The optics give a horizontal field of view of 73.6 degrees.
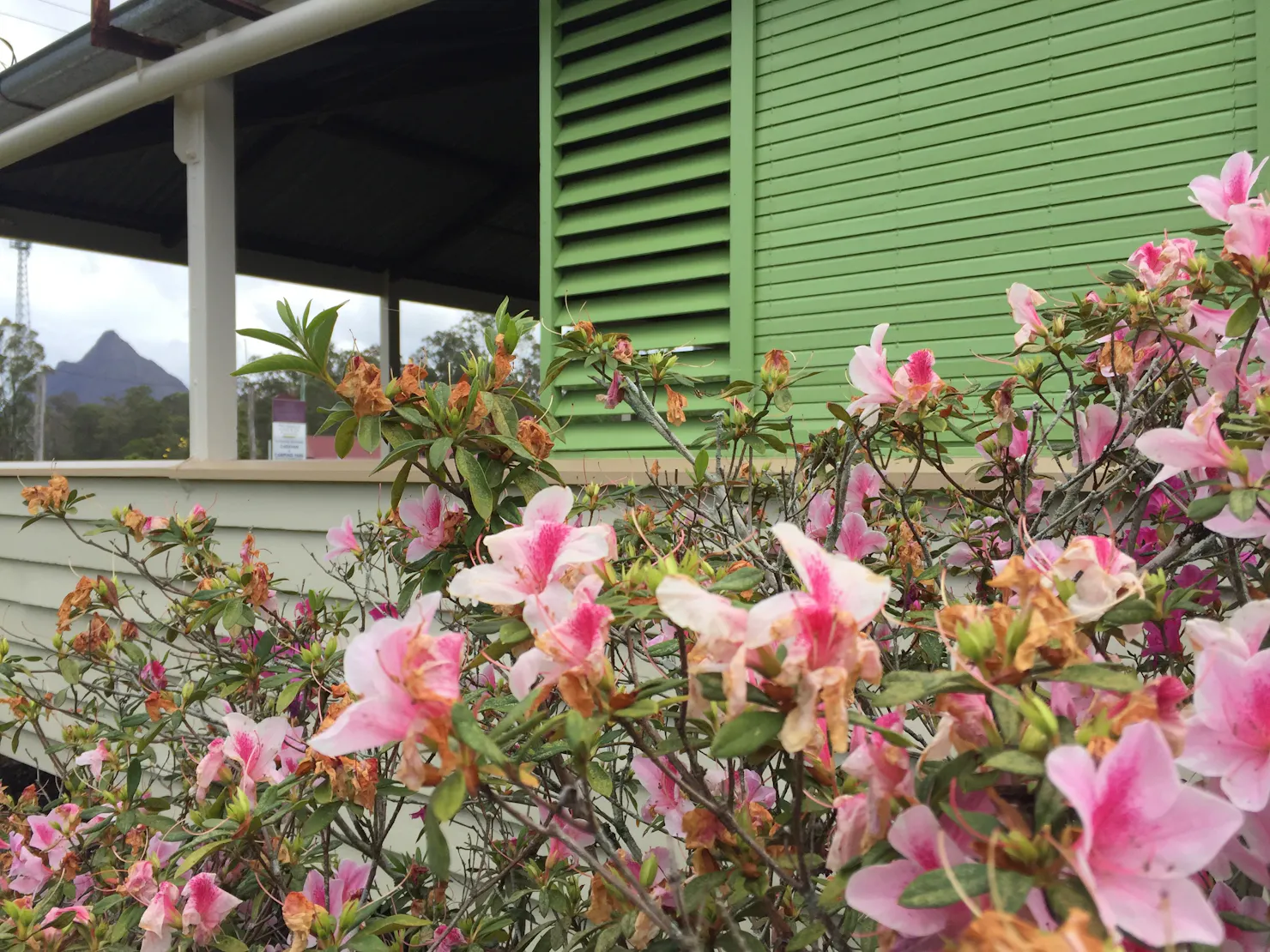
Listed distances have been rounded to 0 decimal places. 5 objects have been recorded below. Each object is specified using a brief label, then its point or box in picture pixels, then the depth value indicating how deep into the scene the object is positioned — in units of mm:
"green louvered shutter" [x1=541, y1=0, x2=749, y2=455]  2480
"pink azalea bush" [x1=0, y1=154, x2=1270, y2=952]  490
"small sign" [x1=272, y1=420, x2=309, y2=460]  5629
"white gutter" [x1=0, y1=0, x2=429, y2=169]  2834
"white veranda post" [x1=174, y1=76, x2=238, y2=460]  3295
